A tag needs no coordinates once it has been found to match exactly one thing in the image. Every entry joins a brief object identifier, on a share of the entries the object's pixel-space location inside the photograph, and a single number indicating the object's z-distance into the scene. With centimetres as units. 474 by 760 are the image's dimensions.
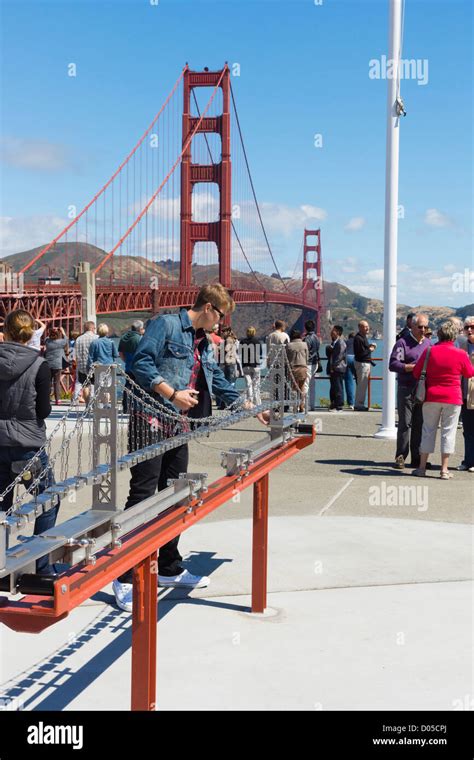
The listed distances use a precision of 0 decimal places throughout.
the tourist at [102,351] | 991
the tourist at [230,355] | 1373
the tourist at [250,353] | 1416
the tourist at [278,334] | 1285
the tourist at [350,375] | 1477
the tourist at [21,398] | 421
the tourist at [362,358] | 1412
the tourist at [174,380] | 412
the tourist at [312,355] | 1441
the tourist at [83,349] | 1115
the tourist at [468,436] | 860
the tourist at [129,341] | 1091
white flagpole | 1098
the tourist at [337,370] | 1448
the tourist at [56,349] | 1383
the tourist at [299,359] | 1199
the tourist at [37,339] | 1178
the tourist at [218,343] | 1212
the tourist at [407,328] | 891
